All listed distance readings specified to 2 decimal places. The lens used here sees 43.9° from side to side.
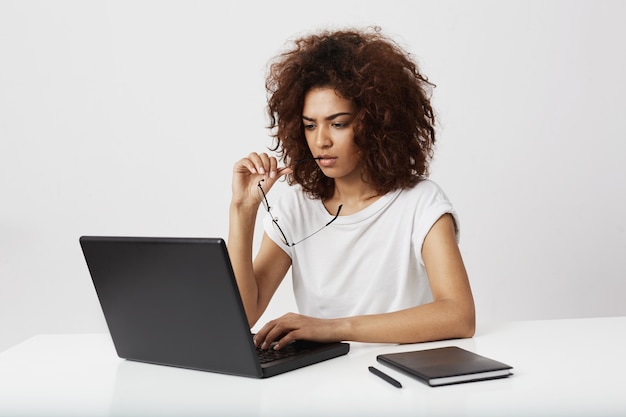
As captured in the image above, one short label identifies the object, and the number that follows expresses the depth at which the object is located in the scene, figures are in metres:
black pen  1.22
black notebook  1.23
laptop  1.27
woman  2.06
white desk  1.14
